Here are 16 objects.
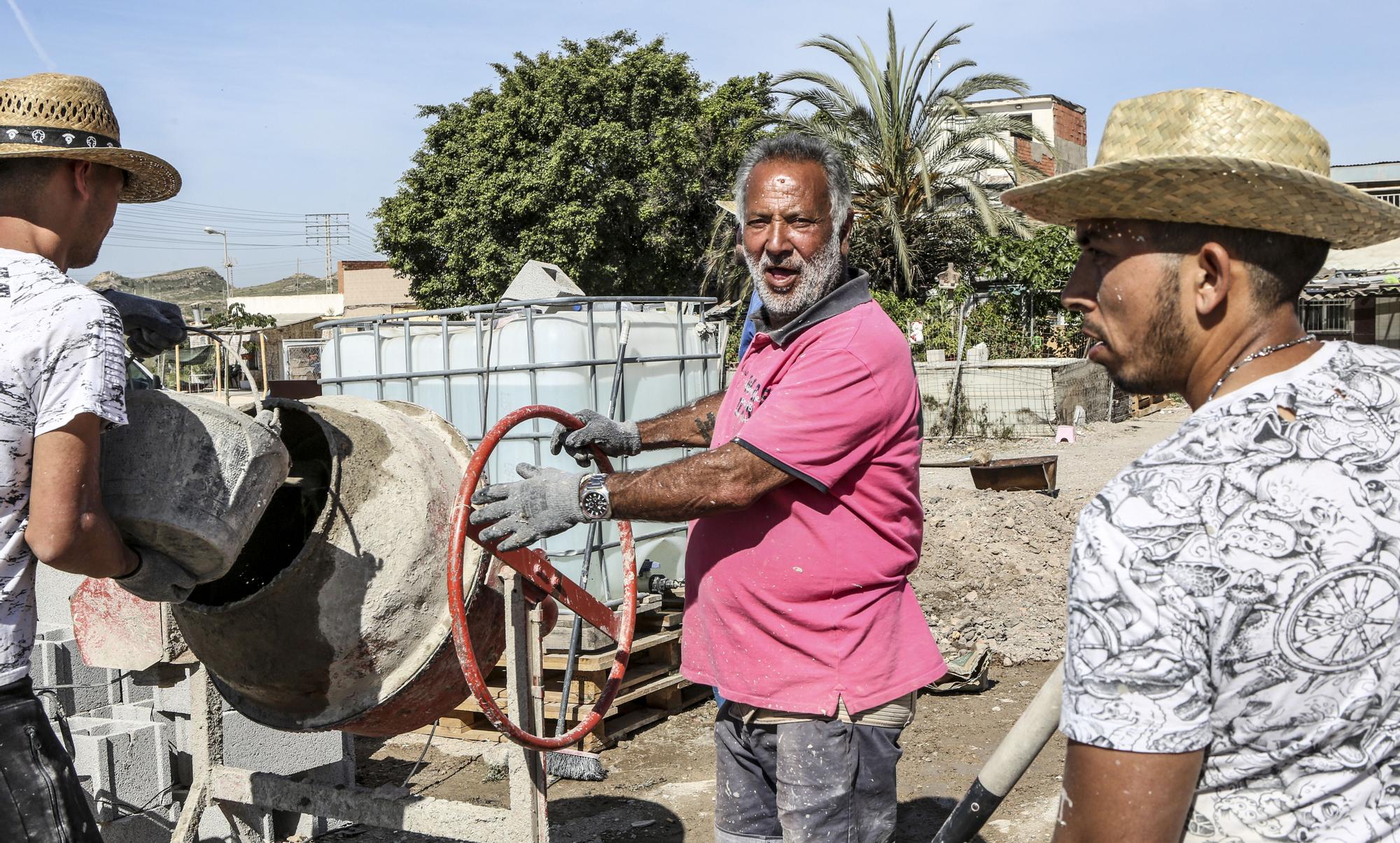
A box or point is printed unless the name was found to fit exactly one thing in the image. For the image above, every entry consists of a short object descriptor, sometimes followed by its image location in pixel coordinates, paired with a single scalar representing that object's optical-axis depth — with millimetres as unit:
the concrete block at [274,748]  4066
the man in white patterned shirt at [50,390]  1825
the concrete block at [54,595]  4730
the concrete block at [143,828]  3697
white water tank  5305
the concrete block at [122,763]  3652
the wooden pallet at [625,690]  4902
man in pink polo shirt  2166
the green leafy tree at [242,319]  37562
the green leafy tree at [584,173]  21531
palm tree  18641
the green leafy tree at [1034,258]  16781
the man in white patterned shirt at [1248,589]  1030
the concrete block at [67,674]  4117
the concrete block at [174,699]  4062
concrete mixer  2594
